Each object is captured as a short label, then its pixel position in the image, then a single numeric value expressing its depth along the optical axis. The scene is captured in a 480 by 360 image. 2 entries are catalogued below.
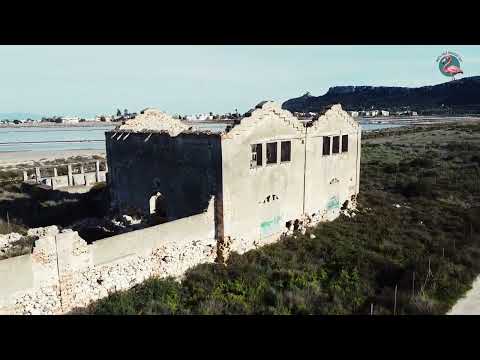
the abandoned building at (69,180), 29.66
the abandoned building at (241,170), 14.91
